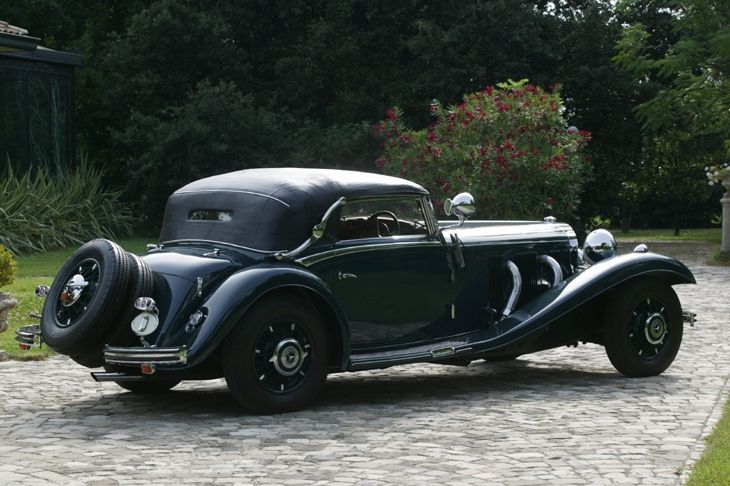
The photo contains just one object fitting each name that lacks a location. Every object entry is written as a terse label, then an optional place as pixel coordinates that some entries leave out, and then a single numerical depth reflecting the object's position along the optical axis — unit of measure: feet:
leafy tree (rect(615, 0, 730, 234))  85.20
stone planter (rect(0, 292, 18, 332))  37.83
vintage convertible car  25.26
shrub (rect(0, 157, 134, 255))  74.43
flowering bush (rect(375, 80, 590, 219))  62.54
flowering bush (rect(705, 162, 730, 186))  85.20
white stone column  80.69
